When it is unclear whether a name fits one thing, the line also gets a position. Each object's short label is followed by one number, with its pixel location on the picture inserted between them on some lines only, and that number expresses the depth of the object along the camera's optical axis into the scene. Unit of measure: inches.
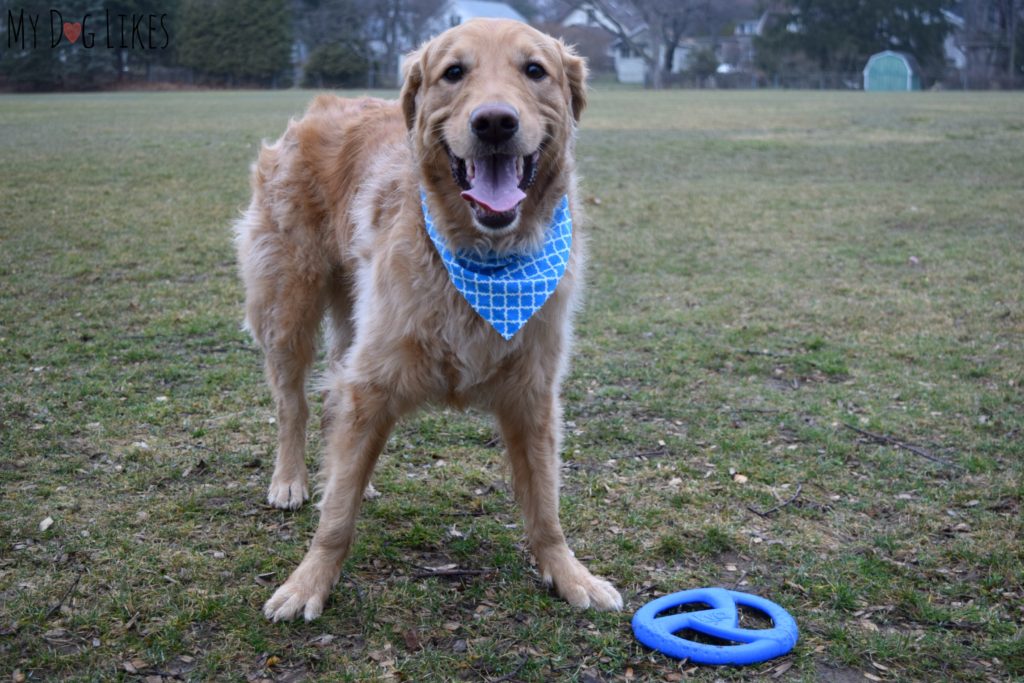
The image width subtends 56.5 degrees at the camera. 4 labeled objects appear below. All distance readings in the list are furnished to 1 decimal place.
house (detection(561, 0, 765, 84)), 2817.4
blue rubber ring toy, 122.0
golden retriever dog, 130.3
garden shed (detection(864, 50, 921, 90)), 2316.8
